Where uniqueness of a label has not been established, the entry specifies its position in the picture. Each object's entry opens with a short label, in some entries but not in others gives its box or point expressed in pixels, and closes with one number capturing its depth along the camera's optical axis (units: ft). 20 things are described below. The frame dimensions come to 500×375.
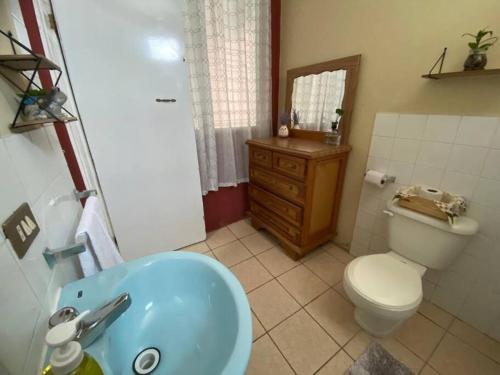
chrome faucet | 1.49
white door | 4.20
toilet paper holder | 4.80
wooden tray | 3.84
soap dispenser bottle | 1.16
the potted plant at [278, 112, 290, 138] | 6.77
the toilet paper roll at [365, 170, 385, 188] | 4.80
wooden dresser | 5.10
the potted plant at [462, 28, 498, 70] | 3.21
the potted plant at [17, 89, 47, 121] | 2.06
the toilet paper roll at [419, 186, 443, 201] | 4.13
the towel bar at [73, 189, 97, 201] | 3.01
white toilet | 3.55
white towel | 2.38
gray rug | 3.59
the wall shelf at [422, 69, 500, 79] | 3.12
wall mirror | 5.18
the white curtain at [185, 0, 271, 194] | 5.38
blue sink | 1.83
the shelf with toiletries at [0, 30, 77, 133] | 1.92
